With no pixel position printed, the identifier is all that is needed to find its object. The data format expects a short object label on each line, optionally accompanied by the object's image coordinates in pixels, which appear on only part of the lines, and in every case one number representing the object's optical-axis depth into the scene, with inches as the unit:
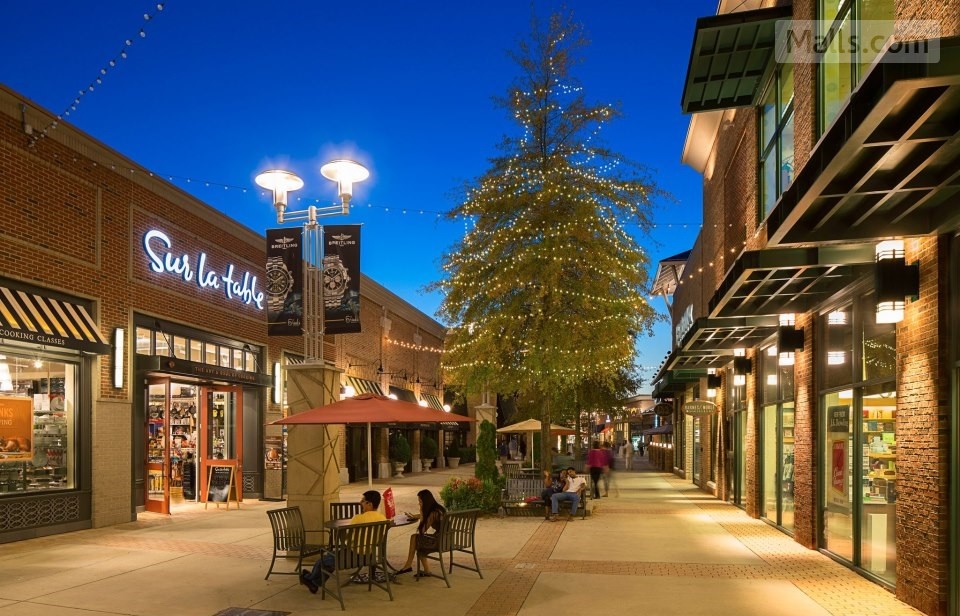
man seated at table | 374.0
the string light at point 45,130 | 555.2
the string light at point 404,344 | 1411.0
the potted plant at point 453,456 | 1724.9
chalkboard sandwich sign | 783.5
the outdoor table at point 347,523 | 390.3
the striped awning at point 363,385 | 1150.1
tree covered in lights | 754.2
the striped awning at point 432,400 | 1633.4
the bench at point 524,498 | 695.1
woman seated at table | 414.6
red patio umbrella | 404.2
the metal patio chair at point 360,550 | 369.7
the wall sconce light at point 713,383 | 939.5
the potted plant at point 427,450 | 1528.1
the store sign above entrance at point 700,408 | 905.3
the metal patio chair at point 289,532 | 413.1
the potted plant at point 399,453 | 1312.7
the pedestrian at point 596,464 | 888.9
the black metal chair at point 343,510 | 456.4
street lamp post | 453.4
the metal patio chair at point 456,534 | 409.7
